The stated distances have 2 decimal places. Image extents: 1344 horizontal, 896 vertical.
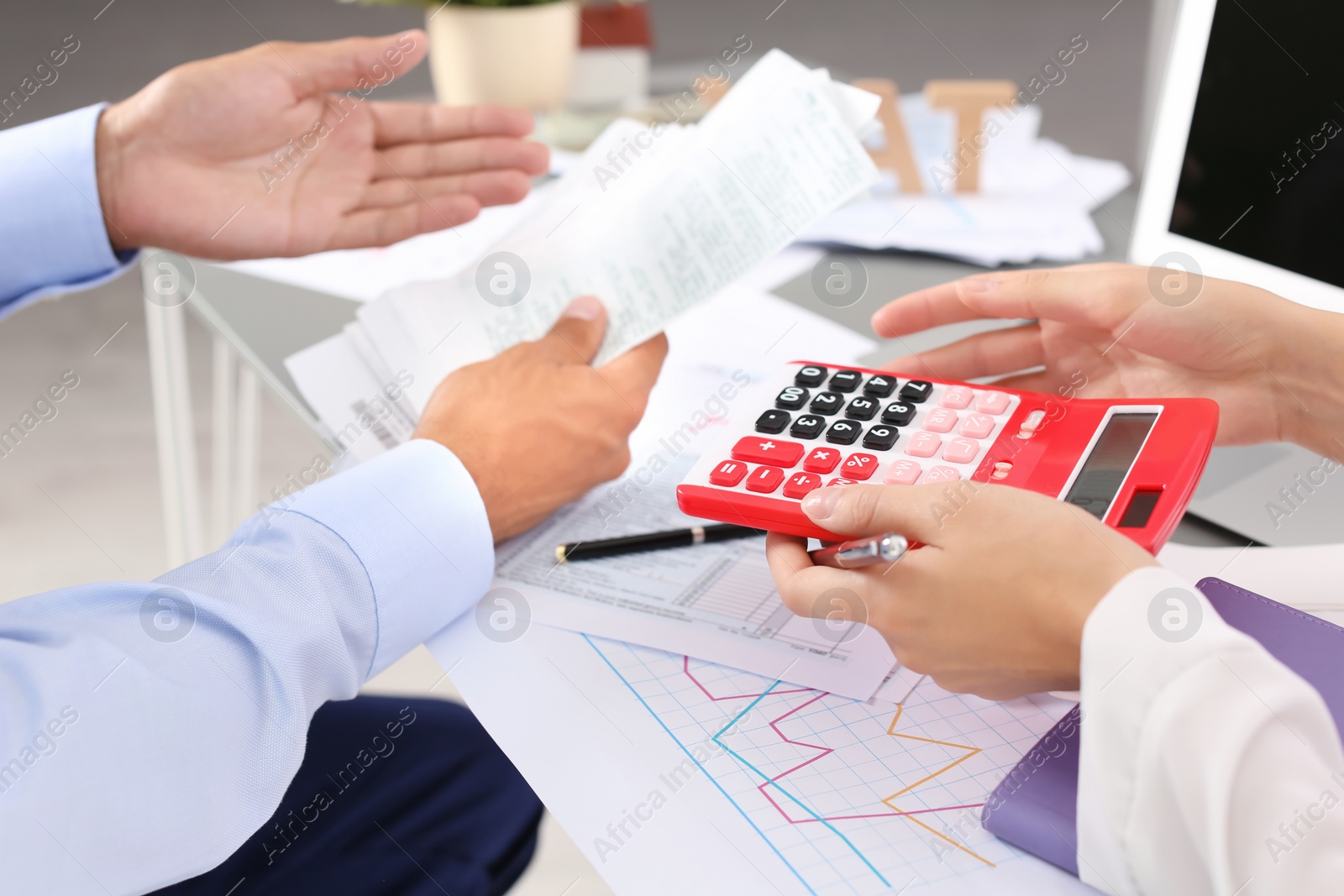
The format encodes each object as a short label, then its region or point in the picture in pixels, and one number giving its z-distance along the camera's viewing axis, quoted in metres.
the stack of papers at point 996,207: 0.96
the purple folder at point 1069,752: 0.41
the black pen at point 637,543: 0.60
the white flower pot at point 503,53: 1.15
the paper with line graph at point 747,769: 0.41
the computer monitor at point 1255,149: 0.61
